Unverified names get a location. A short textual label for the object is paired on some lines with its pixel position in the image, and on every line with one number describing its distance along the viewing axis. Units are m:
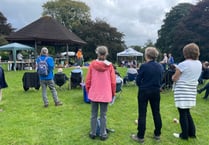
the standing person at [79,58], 14.50
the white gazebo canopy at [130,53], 16.35
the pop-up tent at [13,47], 12.87
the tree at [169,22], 30.12
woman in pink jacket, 3.07
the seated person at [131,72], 7.63
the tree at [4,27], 27.79
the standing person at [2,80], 4.47
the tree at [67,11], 35.36
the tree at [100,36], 26.98
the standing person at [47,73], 4.52
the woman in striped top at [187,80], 3.04
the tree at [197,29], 22.16
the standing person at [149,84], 2.96
